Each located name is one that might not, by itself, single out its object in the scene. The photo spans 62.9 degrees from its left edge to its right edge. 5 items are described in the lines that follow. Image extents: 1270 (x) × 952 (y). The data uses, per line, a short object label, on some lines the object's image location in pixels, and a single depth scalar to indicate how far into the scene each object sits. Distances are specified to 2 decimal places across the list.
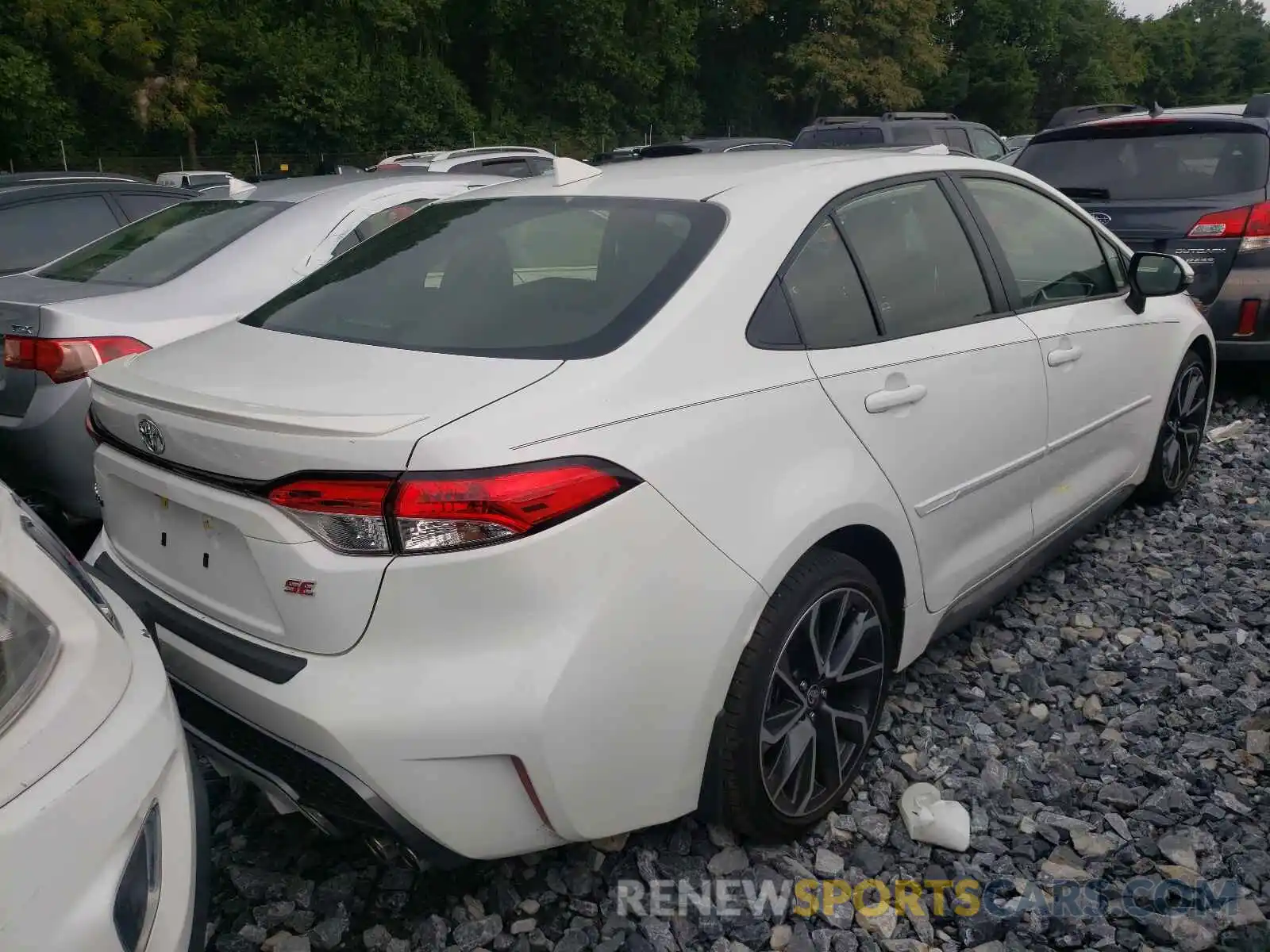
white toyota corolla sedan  1.86
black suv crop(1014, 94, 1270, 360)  5.39
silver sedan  3.78
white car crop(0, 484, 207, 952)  1.32
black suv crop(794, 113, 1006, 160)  12.73
